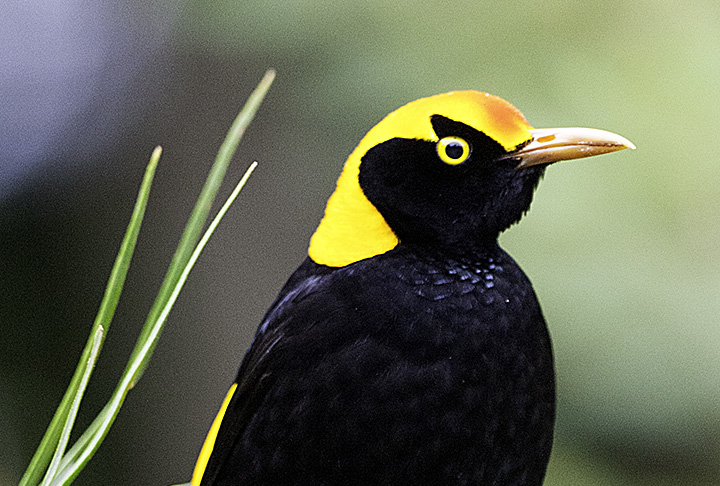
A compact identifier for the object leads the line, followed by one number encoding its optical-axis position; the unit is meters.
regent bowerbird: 2.53
